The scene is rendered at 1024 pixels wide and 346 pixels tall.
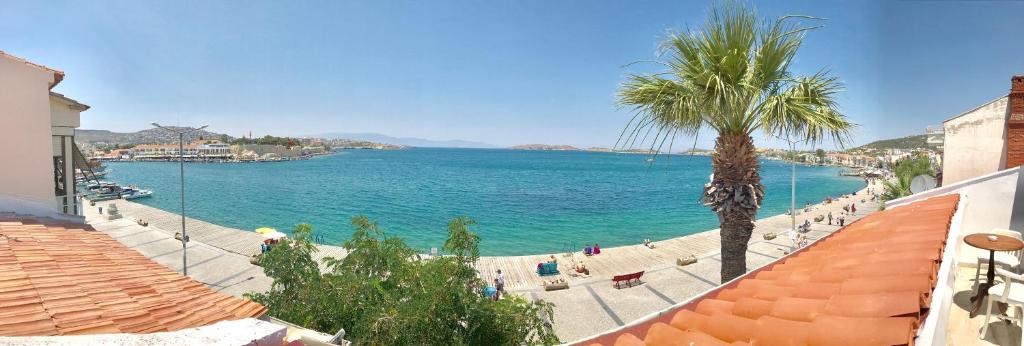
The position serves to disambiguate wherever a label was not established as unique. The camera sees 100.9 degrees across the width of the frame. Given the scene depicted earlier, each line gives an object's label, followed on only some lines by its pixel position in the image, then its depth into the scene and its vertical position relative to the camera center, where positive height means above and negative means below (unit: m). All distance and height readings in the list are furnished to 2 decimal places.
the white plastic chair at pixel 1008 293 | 3.80 -1.19
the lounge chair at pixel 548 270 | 22.59 -6.39
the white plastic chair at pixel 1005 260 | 4.76 -1.11
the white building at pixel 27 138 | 8.53 -0.10
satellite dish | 11.75 -0.61
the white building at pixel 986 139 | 8.84 +0.60
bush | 5.73 -2.35
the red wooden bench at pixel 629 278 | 19.73 -5.90
